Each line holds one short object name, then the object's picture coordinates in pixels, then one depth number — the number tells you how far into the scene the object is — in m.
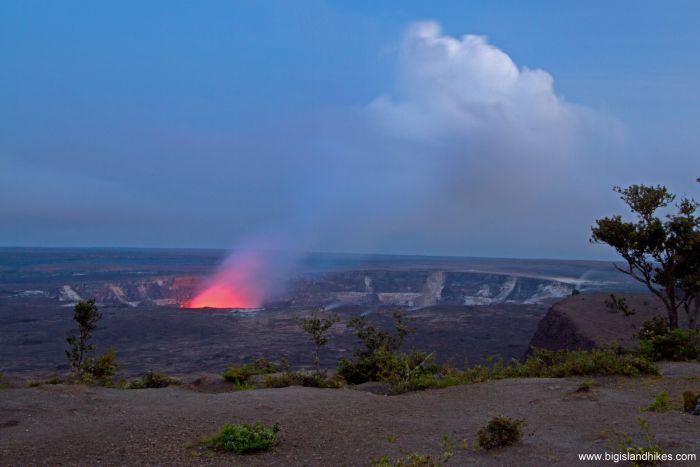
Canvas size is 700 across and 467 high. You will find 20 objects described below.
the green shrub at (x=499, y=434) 7.28
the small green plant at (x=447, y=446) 7.07
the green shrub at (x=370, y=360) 16.52
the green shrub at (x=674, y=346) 15.69
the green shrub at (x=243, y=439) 7.71
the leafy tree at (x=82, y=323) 18.19
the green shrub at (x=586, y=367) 13.18
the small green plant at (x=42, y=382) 13.60
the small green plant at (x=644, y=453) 5.87
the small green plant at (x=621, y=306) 18.36
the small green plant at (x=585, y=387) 11.04
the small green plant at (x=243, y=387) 14.87
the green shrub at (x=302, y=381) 14.93
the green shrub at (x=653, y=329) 17.17
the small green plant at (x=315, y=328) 19.16
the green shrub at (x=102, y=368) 16.22
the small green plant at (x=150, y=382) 15.72
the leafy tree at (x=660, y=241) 17.08
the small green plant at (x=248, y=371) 16.19
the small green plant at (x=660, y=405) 9.03
